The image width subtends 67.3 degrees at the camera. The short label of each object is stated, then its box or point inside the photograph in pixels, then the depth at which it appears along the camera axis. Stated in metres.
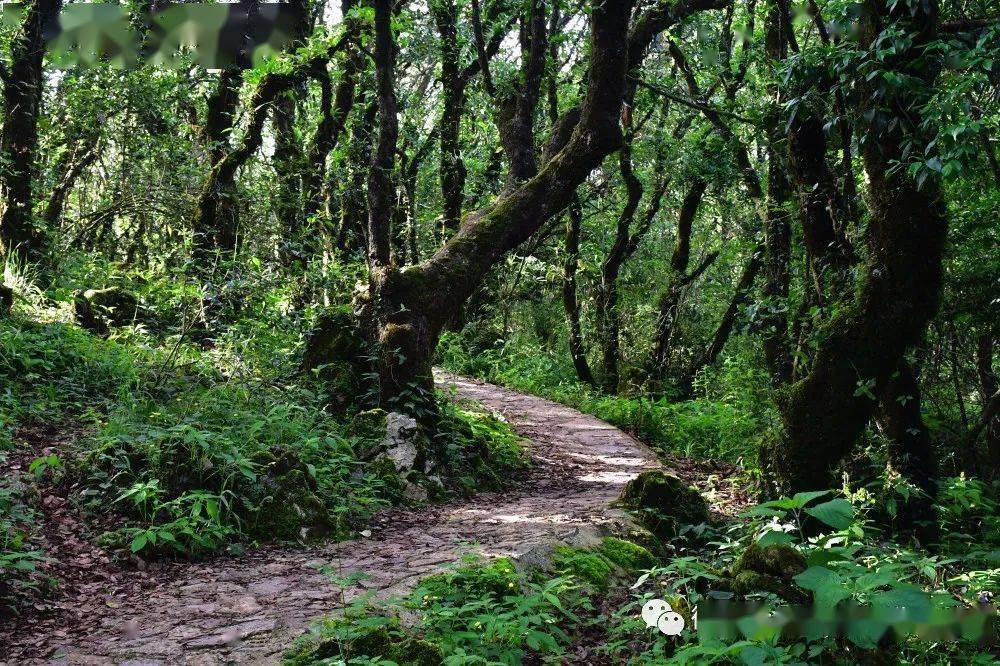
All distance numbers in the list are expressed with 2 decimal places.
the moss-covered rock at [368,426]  7.38
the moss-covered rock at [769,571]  3.70
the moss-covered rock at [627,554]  5.29
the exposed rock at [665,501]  6.26
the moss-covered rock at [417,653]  3.28
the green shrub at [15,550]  4.14
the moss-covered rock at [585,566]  4.81
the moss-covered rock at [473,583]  4.15
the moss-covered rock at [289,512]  5.55
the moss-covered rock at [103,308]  9.91
